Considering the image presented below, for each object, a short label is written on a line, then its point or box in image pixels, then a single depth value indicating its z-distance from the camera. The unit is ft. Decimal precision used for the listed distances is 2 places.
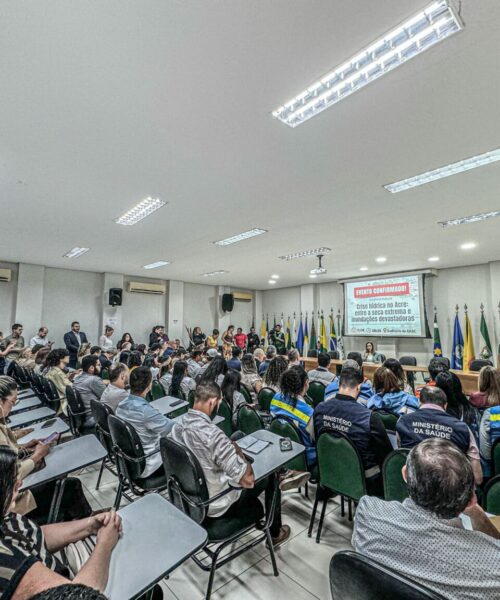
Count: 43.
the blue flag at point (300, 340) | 36.04
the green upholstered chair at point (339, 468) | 6.56
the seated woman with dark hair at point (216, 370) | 12.92
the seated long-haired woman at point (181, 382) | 13.69
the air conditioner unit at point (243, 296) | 41.73
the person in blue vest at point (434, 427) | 6.56
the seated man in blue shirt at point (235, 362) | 16.16
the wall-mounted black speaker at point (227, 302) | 39.40
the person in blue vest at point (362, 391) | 11.02
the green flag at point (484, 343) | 24.59
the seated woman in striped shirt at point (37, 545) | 2.69
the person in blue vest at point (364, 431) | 7.16
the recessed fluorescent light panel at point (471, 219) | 14.42
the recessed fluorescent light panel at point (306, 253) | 21.60
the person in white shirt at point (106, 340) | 27.20
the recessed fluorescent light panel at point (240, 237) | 17.34
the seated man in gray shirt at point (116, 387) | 9.89
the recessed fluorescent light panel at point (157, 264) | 25.58
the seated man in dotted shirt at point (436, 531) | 3.00
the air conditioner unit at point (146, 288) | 31.94
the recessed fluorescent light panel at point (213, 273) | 30.66
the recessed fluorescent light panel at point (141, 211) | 13.16
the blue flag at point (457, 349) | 25.85
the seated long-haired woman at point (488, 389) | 8.43
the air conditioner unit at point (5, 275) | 24.80
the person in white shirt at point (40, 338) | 24.34
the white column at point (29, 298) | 25.61
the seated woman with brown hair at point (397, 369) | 11.21
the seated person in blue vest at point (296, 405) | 8.23
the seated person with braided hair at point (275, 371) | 12.00
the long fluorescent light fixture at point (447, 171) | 9.52
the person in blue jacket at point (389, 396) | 9.37
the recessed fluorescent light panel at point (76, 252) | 21.06
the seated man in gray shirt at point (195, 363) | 16.03
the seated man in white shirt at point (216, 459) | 5.61
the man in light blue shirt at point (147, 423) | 7.78
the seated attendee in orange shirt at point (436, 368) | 11.92
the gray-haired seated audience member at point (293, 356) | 17.26
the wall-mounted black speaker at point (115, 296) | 30.04
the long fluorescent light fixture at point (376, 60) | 5.23
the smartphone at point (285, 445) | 6.63
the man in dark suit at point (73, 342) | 25.98
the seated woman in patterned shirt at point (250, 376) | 14.09
